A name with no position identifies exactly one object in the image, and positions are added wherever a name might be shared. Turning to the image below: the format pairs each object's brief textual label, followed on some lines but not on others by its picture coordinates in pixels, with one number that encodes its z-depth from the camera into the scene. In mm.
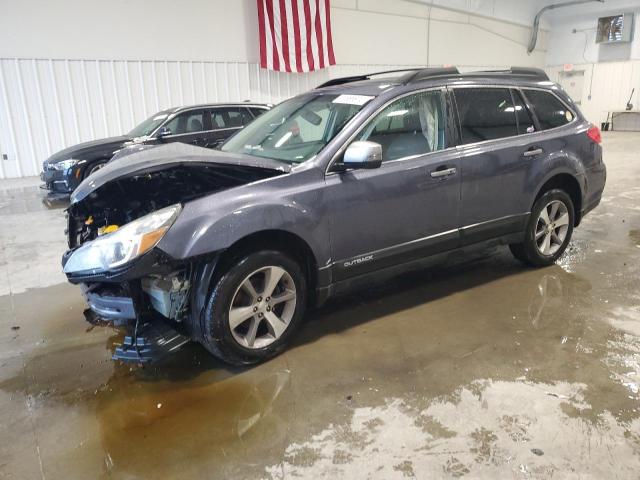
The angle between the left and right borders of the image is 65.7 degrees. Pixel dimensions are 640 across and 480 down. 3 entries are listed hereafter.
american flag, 13180
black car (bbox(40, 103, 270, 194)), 7875
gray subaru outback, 2715
